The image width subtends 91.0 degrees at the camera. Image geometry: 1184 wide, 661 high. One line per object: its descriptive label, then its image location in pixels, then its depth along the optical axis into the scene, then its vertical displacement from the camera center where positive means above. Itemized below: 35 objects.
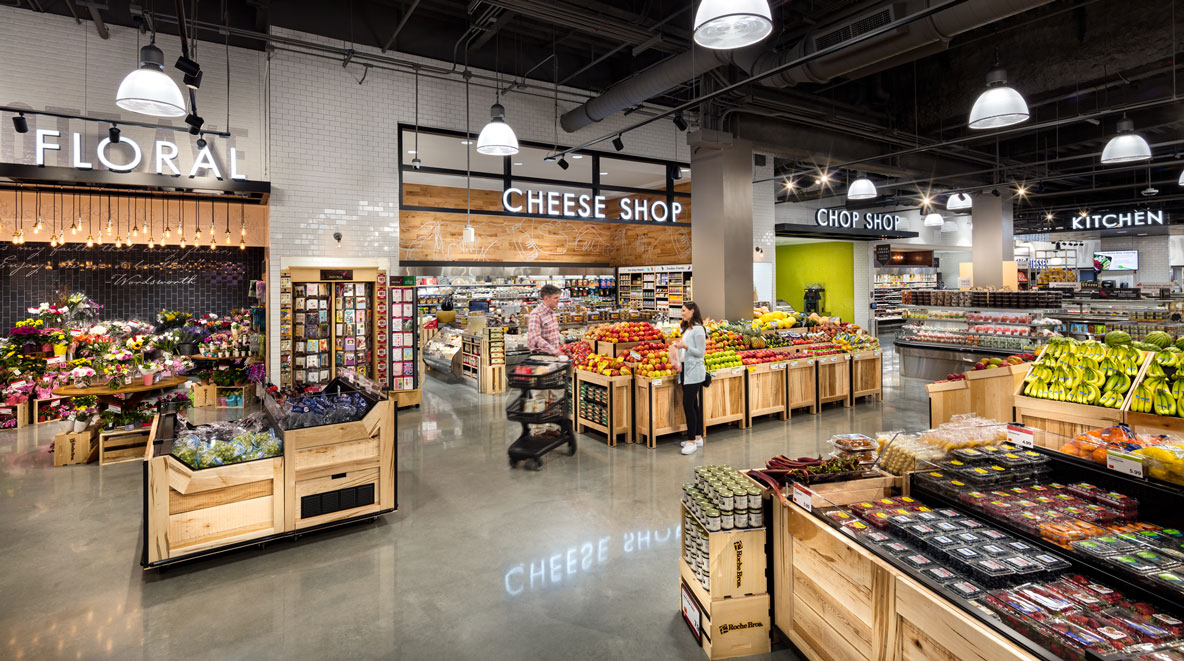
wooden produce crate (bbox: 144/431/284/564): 3.73 -1.14
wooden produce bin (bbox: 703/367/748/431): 7.14 -0.87
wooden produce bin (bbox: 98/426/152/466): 6.19 -1.15
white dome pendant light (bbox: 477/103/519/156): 5.99 +2.00
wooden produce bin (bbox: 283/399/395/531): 4.24 -1.03
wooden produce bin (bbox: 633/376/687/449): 6.62 -0.90
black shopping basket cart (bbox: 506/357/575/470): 6.00 -0.83
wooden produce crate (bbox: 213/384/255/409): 9.27 -0.90
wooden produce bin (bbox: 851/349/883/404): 8.84 -0.73
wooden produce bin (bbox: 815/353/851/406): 8.41 -0.75
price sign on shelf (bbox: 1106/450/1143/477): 2.56 -0.63
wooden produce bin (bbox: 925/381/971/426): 6.05 -0.78
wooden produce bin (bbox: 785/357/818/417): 8.00 -0.78
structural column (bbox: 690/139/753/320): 9.59 +1.72
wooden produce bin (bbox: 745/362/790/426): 7.53 -0.82
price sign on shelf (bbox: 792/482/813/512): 2.64 -0.78
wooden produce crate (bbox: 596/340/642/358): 7.34 -0.22
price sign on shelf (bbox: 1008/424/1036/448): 3.13 -0.60
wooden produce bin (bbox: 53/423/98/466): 6.08 -1.15
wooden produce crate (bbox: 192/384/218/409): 9.32 -0.94
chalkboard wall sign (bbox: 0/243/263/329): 9.53 +1.08
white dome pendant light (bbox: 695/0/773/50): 3.31 +1.89
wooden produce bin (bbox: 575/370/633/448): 6.75 -0.90
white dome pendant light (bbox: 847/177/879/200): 9.83 +2.36
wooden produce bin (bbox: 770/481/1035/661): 1.87 -1.06
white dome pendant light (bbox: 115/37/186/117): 4.23 +1.82
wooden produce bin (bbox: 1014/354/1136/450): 4.01 -0.67
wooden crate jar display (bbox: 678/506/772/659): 2.78 -1.30
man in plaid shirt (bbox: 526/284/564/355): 6.61 +0.05
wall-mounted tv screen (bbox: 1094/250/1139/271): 23.55 +2.59
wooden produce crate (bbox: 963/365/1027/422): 5.61 -0.66
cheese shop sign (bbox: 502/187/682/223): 9.92 +2.30
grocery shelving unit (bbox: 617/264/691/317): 15.08 +1.16
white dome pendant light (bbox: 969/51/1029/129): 5.43 +2.07
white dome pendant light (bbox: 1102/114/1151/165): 7.00 +2.13
